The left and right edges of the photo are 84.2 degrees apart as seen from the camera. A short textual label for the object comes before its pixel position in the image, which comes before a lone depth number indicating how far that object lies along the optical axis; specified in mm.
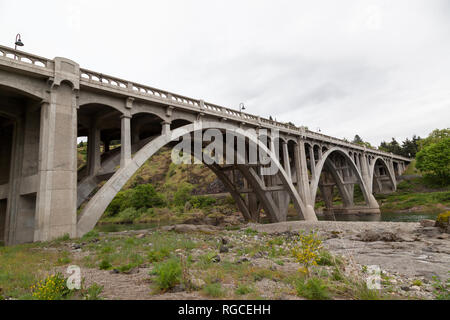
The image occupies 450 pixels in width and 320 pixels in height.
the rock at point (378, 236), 13047
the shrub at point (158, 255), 8086
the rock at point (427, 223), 17055
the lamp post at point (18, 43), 13009
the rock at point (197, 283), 5074
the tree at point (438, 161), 53188
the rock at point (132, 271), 6621
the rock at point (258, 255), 8911
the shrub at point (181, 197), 73075
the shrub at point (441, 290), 4582
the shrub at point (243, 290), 4730
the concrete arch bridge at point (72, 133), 12562
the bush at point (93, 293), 4355
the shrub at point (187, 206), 68562
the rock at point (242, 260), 7843
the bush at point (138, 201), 71250
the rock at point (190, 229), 18094
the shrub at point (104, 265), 7145
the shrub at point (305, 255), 5074
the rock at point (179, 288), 4941
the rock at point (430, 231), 14266
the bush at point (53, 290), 4145
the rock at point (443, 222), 14516
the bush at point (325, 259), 7267
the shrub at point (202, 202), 69500
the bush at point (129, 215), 66188
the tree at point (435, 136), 72250
